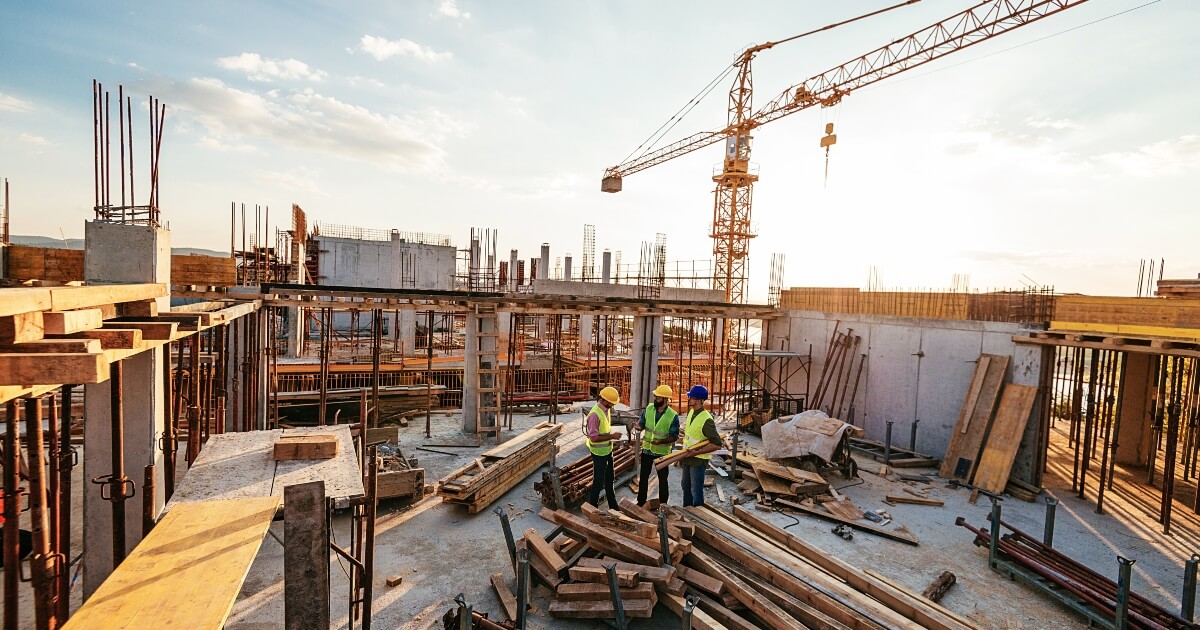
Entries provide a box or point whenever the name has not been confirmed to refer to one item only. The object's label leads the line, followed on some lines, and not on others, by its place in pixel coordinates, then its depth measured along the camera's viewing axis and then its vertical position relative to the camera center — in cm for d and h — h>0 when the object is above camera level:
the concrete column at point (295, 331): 2136 -221
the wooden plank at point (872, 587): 553 -316
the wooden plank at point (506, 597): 616 -363
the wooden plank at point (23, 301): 298 -20
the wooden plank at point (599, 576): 597 -319
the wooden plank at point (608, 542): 635 -307
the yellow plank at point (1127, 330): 942 -40
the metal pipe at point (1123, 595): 574 -302
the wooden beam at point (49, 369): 296 -56
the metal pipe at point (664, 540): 614 -280
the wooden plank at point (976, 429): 1178 -276
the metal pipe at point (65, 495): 475 -197
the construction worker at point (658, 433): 828 -215
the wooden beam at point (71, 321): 350 -36
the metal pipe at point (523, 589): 552 -307
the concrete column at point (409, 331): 2459 -228
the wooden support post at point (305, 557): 346 -178
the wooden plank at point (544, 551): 660 -328
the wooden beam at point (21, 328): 307 -36
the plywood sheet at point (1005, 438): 1115 -277
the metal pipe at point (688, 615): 491 -291
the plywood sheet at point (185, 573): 290 -177
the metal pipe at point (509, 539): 679 -316
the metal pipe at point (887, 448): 1240 -334
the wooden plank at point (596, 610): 588 -347
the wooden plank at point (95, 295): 367 -21
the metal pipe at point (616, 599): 566 -318
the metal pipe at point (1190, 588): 623 -313
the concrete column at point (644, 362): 1656 -217
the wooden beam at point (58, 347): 317 -46
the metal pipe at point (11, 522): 400 -187
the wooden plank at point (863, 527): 862 -371
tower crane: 3375 +745
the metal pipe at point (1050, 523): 758 -299
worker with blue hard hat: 820 -217
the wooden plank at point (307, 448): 506 -157
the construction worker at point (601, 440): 809 -226
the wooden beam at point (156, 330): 485 -52
